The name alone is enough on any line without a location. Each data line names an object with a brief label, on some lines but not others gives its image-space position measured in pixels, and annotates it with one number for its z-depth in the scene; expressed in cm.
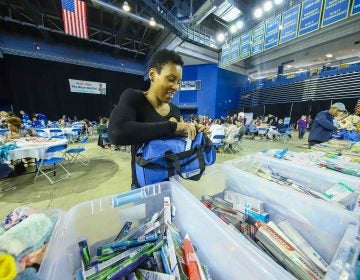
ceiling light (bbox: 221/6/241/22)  702
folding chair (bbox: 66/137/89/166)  376
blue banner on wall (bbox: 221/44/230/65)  694
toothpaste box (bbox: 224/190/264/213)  77
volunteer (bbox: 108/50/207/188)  64
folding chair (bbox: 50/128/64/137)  567
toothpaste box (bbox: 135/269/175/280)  45
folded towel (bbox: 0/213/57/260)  41
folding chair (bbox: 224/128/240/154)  525
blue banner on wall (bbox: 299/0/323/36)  391
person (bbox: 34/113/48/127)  861
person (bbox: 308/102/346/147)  250
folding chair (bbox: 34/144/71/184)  292
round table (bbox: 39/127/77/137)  550
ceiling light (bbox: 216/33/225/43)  911
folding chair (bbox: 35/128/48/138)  540
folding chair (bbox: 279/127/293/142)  752
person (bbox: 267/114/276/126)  1001
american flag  485
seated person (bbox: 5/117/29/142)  376
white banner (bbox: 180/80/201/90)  1143
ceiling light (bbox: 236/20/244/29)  743
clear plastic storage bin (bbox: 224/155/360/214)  83
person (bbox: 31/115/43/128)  733
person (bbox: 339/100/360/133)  361
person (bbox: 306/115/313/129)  982
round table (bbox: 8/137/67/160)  266
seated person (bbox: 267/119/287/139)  786
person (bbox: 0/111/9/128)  543
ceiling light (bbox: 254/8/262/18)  607
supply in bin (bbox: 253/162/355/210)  76
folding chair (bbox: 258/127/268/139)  820
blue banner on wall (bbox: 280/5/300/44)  435
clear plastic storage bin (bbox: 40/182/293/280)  43
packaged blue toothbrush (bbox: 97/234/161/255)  56
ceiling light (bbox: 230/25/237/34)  801
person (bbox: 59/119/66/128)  813
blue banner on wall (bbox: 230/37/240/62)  637
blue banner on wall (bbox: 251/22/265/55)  527
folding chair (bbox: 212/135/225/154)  462
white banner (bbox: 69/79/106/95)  1141
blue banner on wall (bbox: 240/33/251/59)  580
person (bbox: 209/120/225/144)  469
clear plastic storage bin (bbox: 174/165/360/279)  38
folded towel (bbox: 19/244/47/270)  41
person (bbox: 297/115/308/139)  811
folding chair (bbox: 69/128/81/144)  598
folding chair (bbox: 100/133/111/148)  512
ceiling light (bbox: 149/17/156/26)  664
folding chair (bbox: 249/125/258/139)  884
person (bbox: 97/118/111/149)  520
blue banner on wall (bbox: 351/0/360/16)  328
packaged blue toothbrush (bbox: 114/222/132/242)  64
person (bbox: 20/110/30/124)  786
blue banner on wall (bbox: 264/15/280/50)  481
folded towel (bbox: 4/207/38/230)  52
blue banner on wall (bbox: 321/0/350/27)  348
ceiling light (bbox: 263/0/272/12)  569
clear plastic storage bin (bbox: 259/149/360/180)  109
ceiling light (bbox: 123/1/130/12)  571
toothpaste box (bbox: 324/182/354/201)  77
